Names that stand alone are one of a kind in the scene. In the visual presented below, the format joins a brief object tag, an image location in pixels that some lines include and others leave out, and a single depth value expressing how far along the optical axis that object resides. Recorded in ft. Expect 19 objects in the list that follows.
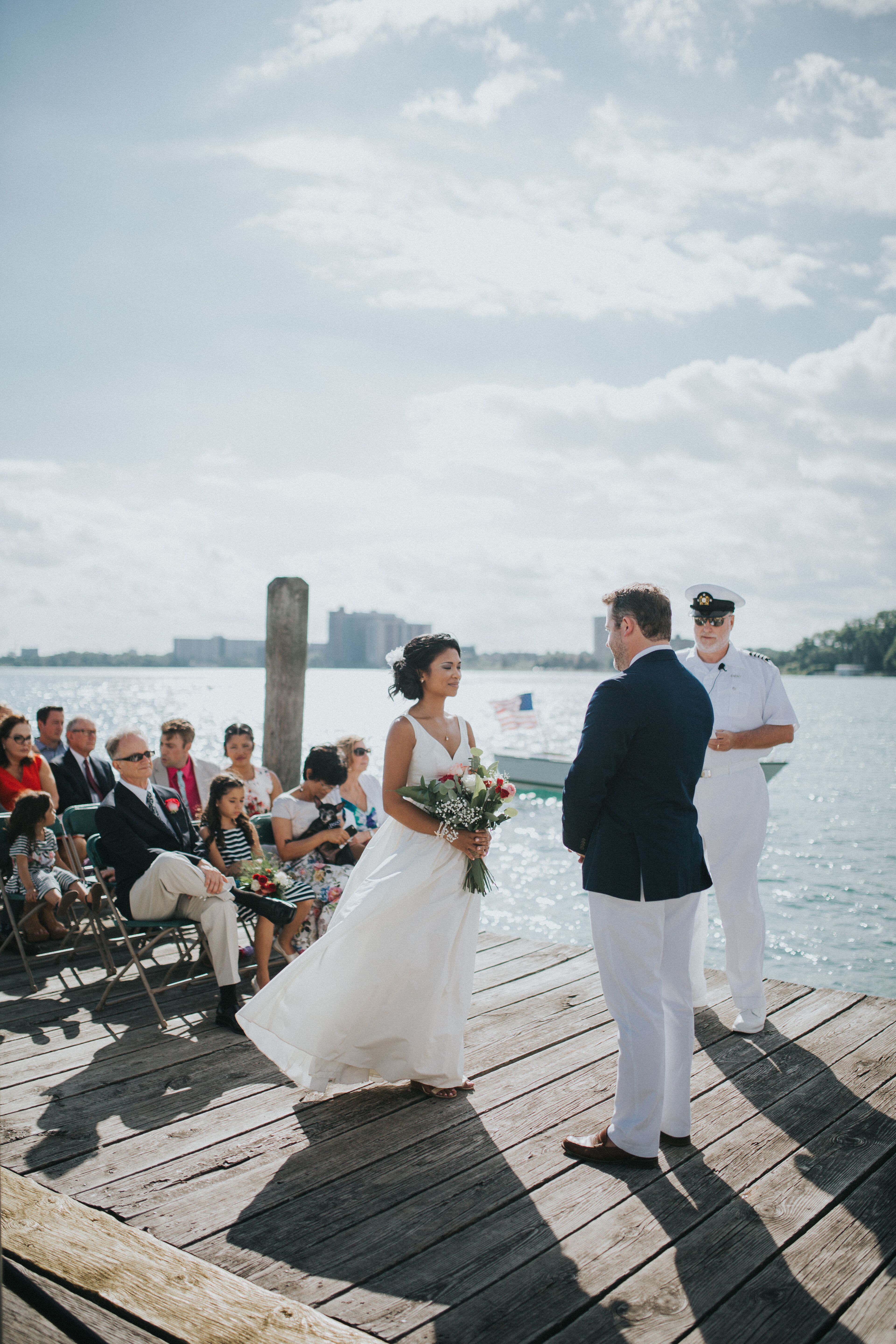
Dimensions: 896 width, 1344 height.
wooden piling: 26.91
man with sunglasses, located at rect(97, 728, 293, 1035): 17.58
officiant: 16.83
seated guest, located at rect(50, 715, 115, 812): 26.45
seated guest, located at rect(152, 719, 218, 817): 23.70
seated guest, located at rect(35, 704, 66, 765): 27.68
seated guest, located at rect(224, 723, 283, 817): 24.57
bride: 14.01
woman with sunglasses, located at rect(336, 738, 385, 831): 23.07
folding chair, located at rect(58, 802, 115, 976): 21.79
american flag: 77.61
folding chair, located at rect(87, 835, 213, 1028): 17.48
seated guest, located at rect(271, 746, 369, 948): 19.89
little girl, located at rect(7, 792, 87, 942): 21.30
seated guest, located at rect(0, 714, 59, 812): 23.70
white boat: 105.19
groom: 11.87
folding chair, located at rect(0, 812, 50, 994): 19.29
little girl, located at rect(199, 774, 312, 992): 20.35
